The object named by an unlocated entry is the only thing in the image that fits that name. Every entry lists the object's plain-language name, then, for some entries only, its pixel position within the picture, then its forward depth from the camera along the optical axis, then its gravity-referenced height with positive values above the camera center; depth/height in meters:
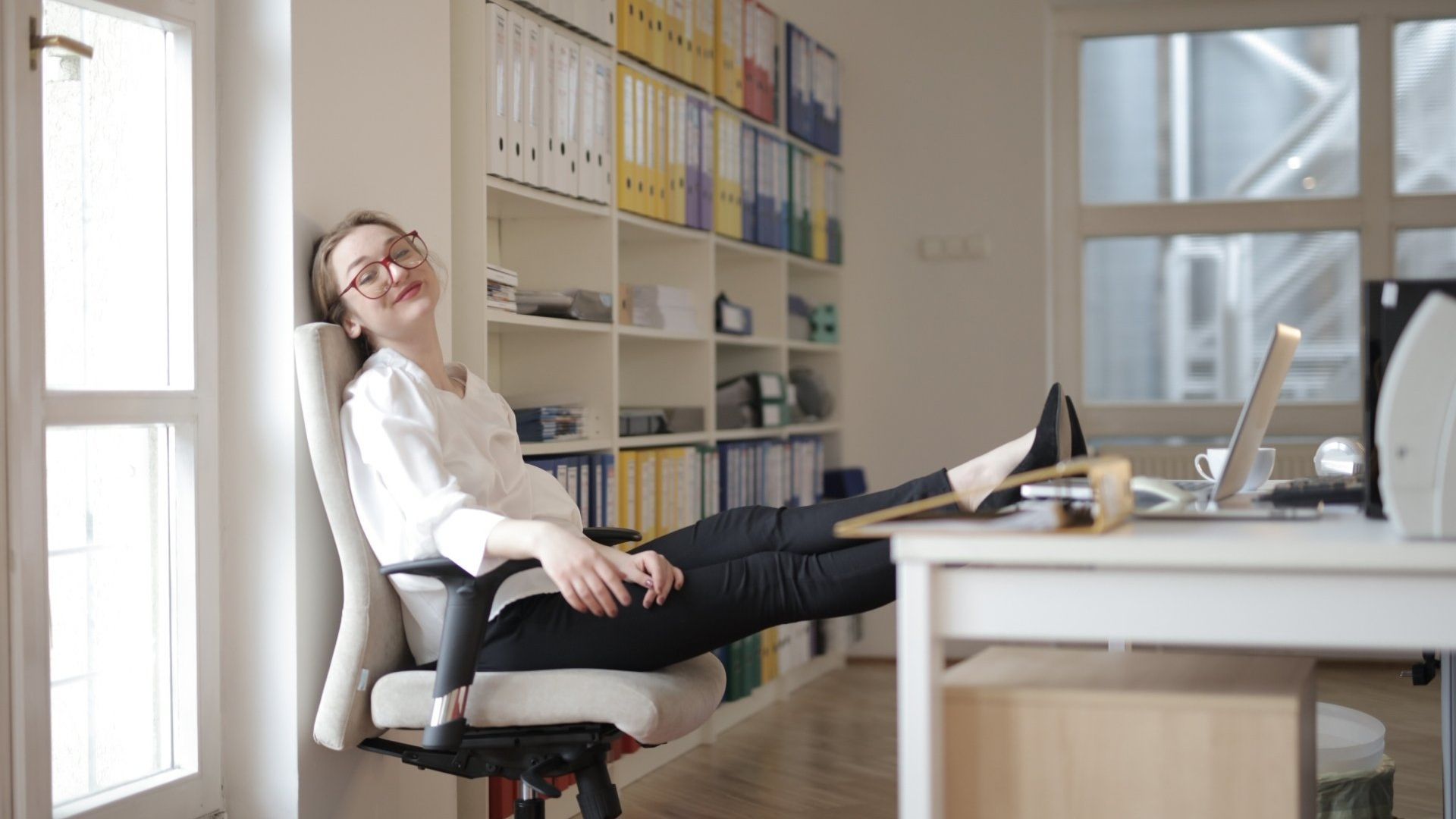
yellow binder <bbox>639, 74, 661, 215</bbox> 3.49 +0.66
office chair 1.88 -0.43
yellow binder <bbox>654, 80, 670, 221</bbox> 3.57 +0.65
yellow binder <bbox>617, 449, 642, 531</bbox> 3.28 -0.22
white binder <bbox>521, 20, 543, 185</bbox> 2.94 +0.63
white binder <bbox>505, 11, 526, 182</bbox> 2.88 +0.63
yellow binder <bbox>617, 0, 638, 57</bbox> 3.37 +0.93
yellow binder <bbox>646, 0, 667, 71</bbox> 3.53 +0.95
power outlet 4.97 +0.54
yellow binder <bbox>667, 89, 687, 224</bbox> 3.65 +0.65
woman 1.96 -0.21
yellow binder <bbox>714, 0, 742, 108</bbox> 3.98 +1.03
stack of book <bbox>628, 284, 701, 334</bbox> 3.53 +0.24
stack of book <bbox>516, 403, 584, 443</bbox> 2.96 -0.06
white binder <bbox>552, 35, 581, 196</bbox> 3.08 +0.65
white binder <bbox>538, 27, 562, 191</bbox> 3.02 +0.64
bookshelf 2.77 +0.27
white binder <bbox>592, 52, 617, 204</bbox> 3.25 +0.66
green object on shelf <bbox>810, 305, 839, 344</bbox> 4.85 +0.26
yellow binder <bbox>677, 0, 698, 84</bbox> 3.73 +0.97
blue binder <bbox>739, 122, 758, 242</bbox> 4.15 +0.67
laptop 1.76 -0.13
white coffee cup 2.29 -0.13
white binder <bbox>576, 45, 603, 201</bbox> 3.17 +0.64
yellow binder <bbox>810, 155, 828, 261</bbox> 4.76 +0.63
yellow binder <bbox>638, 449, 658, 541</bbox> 3.37 -0.24
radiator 4.77 -0.23
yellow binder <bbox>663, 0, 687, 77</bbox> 3.63 +0.98
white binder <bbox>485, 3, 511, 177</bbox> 2.79 +0.65
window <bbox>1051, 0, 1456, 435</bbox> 4.85 +0.73
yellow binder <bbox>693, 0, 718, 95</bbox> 3.83 +1.01
